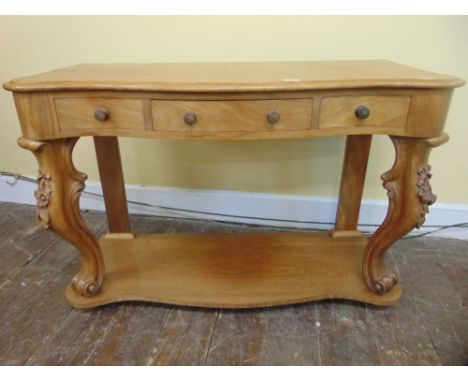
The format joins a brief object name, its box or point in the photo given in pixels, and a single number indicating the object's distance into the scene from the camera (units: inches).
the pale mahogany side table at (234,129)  29.8
